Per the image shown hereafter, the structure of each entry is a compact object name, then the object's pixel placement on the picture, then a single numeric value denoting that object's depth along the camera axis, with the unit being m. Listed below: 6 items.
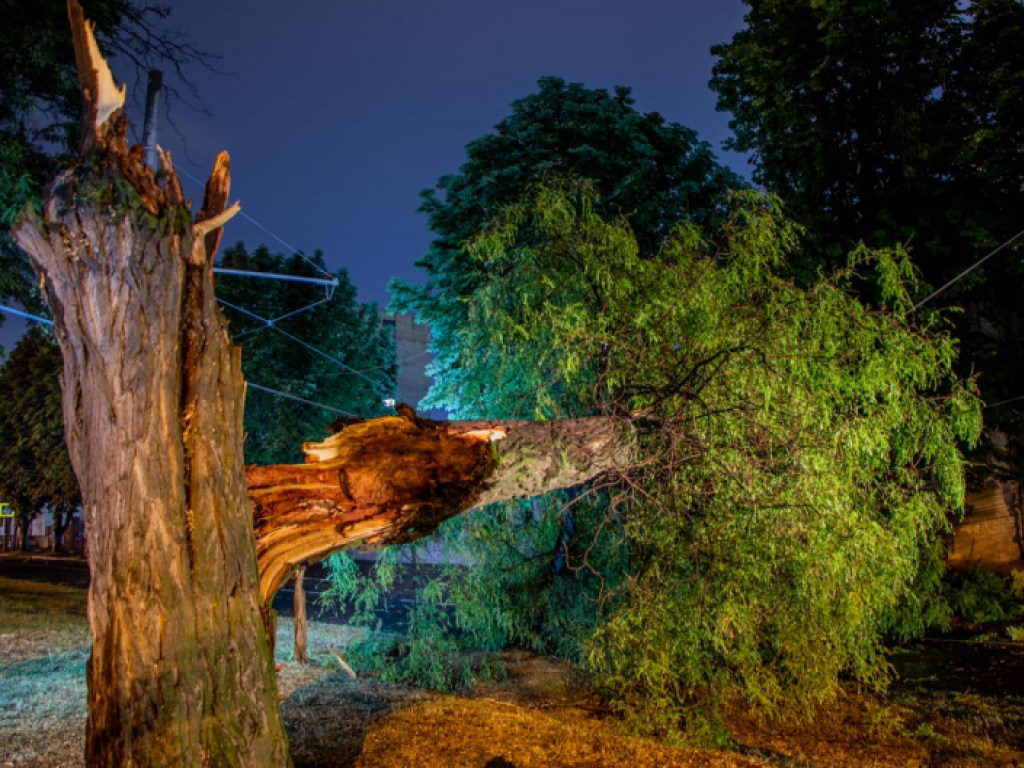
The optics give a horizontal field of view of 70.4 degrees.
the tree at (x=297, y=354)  20.88
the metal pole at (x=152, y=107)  7.60
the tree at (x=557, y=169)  13.25
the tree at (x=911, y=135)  11.55
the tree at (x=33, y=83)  9.16
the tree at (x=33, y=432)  25.33
